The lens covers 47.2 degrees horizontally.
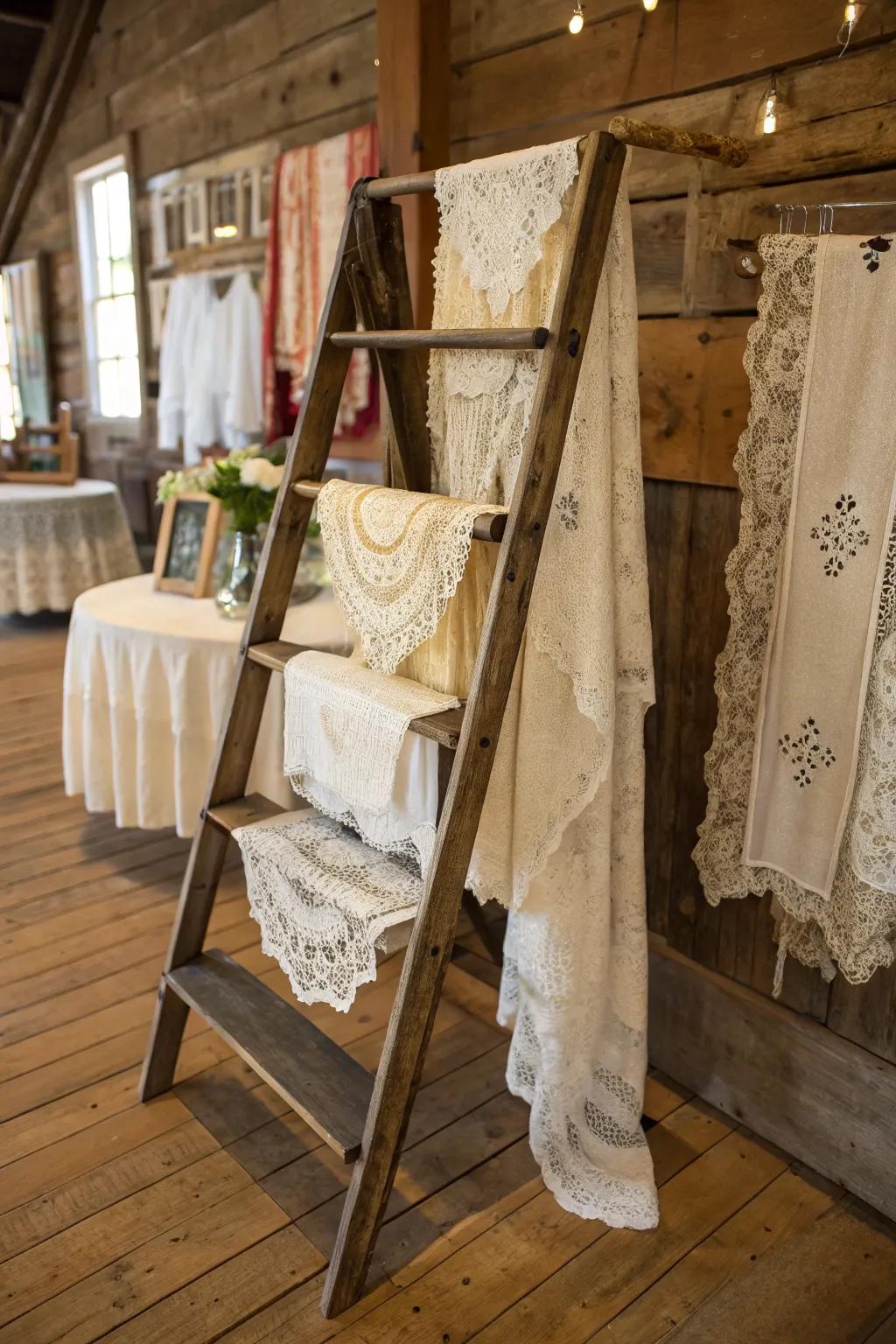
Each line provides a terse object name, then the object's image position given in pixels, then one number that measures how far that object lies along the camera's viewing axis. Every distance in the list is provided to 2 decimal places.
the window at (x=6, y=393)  6.43
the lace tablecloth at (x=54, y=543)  4.77
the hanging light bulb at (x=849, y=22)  1.33
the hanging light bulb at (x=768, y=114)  1.46
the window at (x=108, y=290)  4.94
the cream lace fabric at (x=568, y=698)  1.41
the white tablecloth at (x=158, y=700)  2.37
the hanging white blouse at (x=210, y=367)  3.74
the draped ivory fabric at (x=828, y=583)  1.38
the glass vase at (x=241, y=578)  2.51
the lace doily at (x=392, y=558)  1.40
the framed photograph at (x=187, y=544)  2.67
